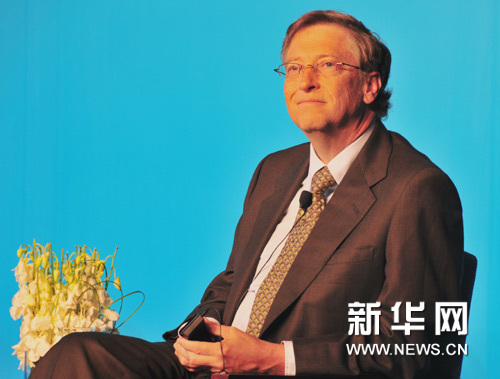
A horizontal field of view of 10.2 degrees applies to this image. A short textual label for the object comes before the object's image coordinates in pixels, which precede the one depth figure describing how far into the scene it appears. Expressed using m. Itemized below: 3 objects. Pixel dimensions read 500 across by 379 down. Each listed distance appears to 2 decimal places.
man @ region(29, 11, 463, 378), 4.86
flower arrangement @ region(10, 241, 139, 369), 5.12
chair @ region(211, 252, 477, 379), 4.78
